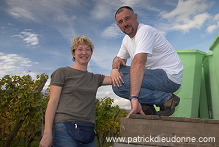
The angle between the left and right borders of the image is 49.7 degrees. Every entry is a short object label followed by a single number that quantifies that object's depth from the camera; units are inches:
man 101.2
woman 92.4
